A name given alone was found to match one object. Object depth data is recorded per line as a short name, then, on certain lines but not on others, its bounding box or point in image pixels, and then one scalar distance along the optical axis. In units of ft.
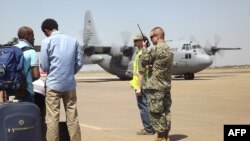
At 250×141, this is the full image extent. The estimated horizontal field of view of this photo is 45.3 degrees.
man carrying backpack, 12.41
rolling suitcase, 10.76
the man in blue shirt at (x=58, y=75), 13.05
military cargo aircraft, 78.92
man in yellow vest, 18.30
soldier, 15.12
